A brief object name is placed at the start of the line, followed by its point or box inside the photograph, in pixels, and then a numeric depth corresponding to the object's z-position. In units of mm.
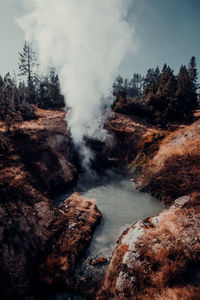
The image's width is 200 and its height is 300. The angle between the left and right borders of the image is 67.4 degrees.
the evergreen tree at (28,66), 38506
